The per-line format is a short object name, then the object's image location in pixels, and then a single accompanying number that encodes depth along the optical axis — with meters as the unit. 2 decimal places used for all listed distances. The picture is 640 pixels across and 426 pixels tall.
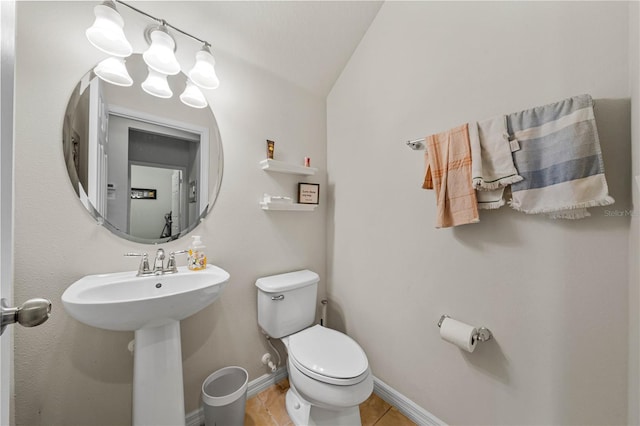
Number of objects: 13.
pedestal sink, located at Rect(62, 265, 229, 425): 0.77
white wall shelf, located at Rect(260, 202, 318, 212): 1.42
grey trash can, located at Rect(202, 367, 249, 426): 1.08
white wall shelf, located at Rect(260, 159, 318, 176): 1.41
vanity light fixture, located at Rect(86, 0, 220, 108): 0.89
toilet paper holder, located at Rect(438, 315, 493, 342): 1.00
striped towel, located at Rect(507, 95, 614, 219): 0.75
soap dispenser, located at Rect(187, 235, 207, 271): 1.14
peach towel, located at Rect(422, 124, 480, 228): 0.99
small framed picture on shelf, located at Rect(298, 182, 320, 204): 1.62
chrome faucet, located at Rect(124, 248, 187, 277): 1.03
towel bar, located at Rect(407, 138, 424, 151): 1.18
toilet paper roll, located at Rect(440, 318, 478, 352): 0.99
